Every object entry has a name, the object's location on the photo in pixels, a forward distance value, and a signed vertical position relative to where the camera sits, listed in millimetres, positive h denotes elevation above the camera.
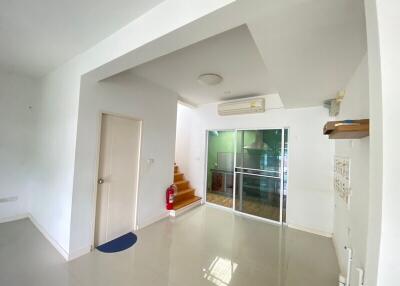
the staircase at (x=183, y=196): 3794 -1273
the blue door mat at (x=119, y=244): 2371 -1491
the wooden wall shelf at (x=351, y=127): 1080 +180
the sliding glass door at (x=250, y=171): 3516 -501
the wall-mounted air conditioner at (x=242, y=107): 3531 +969
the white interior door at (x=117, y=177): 2516 -525
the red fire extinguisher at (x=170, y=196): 3498 -1049
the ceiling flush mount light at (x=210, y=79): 2683 +1168
